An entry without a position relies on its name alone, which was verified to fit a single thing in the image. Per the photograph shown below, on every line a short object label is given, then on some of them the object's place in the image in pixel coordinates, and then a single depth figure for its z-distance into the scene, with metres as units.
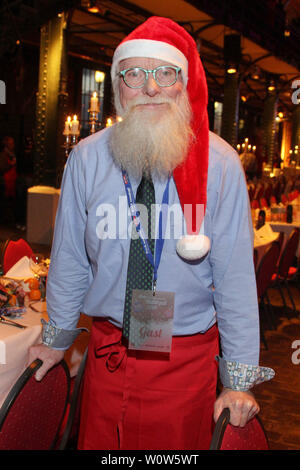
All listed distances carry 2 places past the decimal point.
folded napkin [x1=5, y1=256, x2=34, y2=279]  3.00
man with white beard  1.41
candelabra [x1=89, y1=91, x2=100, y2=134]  4.57
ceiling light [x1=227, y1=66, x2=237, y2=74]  11.35
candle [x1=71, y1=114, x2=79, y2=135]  4.80
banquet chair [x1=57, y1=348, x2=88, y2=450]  1.54
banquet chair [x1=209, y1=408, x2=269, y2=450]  1.23
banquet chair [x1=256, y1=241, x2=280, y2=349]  4.22
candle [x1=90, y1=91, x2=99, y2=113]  4.58
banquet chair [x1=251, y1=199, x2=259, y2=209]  7.77
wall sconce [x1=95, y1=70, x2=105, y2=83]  10.09
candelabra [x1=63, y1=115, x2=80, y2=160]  4.81
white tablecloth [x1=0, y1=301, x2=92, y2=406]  1.94
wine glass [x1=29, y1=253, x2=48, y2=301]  2.75
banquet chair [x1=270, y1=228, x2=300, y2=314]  5.18
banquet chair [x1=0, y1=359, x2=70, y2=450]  1.43
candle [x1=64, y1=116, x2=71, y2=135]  5.05
